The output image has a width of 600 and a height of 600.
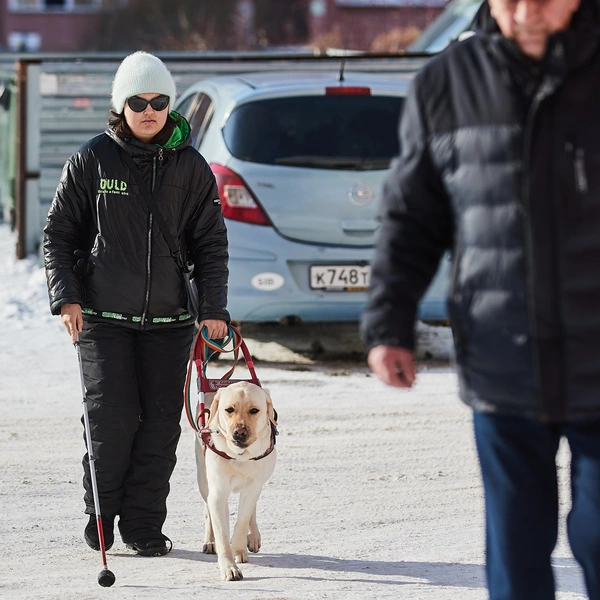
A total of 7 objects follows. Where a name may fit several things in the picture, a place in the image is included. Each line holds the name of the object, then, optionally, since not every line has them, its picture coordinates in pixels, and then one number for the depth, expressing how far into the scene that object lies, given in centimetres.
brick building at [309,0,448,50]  6097
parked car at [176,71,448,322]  1609
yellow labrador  913
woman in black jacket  961
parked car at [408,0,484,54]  3325
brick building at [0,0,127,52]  10419
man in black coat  562
